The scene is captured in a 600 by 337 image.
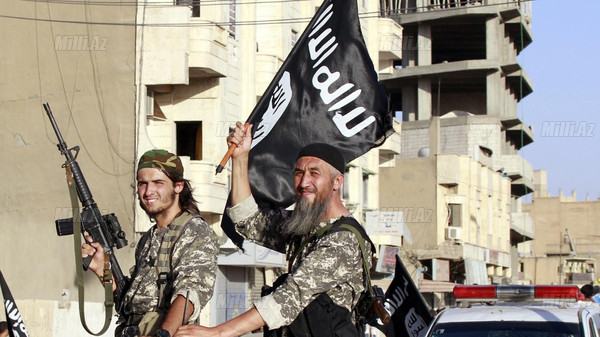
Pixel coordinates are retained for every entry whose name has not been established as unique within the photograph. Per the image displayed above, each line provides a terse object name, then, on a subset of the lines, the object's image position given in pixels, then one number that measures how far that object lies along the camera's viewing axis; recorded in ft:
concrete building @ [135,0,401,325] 79.56
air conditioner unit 147.64
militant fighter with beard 15.52
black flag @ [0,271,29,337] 32.58
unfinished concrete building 151.84
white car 29.55
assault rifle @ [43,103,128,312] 18.84
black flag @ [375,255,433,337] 29.17
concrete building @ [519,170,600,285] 301.84
